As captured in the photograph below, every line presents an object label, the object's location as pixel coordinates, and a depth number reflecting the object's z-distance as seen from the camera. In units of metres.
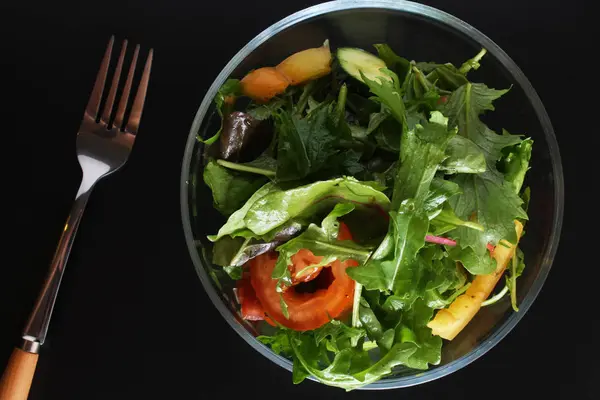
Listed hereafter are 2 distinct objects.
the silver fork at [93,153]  0.41
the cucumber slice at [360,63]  0.38
